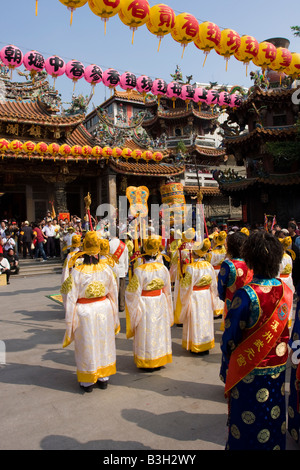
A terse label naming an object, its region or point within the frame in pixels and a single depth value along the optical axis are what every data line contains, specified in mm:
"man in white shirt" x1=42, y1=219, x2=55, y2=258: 12992
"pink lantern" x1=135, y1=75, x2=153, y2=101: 8383
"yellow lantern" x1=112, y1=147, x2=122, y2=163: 14164
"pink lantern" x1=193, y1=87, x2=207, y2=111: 9219
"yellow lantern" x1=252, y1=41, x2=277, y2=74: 7266
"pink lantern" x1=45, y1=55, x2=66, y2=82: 7621
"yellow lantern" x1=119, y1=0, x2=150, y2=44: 5745
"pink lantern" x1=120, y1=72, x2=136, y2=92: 8241
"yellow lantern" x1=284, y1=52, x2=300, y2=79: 7801
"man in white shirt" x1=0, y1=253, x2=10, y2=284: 9781
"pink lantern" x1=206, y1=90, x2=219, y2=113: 9305
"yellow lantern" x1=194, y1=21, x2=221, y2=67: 6582
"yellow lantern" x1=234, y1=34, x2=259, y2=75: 6992
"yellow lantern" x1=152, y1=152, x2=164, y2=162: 15867
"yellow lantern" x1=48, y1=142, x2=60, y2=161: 12992
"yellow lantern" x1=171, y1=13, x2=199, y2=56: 6375
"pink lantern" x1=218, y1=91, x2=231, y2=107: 9523
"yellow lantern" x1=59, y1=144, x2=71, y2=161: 13191
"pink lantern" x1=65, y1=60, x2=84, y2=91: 7730
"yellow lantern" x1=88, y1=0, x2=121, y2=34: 5469
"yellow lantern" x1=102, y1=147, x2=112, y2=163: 13951
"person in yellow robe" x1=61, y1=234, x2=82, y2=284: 5852
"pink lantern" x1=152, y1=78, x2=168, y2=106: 8570
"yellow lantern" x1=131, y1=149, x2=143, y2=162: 14836
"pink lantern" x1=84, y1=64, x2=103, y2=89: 7957
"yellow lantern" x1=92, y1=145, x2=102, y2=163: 13789
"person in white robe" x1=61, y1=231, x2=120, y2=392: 3574
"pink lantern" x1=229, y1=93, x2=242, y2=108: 9742
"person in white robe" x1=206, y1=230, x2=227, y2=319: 6124
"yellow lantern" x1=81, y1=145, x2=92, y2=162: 13586
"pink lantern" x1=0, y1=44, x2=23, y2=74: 7285
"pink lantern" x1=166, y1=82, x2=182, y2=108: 8797
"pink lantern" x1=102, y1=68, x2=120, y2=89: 8141
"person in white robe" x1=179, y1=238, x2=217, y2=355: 4492
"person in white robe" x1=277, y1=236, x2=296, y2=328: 5086
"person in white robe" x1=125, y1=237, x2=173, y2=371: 4047
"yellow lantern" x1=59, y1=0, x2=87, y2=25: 5312
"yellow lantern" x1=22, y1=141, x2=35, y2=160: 12508
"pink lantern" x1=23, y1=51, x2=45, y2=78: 7410
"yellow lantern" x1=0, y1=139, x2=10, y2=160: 12031
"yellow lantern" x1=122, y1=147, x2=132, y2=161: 14367
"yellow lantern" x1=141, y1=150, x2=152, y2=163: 15398
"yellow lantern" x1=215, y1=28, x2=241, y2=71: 6785
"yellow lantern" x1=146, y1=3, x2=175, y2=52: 6086
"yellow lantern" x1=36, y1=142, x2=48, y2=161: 12742
